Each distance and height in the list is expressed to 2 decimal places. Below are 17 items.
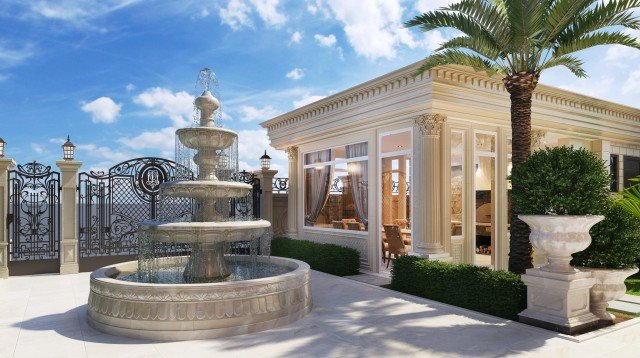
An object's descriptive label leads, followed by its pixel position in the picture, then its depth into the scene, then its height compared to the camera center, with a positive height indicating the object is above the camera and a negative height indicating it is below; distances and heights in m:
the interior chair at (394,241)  10.41 -1.34
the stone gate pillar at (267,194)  14.07 -0.25
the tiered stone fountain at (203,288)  5.38 -1.38
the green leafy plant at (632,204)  7.45 -0.32
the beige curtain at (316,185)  12.23 +0.04
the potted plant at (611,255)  6.24 -1.03
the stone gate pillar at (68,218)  10.52 -0.78
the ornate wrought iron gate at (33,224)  10.38 -0.91
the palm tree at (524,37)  6.96 +2.57
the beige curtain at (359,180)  10.86 +0.17
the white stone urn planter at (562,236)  5.75 -0.68
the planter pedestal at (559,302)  5.72 -1.60
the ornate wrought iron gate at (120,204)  11.14 -0.47
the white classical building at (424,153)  8.86 +0.84
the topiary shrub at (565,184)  5.82 +0.03
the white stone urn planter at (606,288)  6.21 -1.50
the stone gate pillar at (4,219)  10.00 -0.76
